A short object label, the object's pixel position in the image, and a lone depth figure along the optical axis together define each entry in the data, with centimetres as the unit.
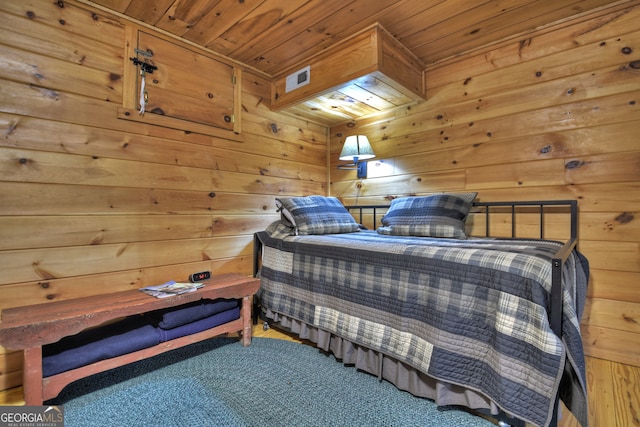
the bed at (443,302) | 91
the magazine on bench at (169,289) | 149
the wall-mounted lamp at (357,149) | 240
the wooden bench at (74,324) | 110
